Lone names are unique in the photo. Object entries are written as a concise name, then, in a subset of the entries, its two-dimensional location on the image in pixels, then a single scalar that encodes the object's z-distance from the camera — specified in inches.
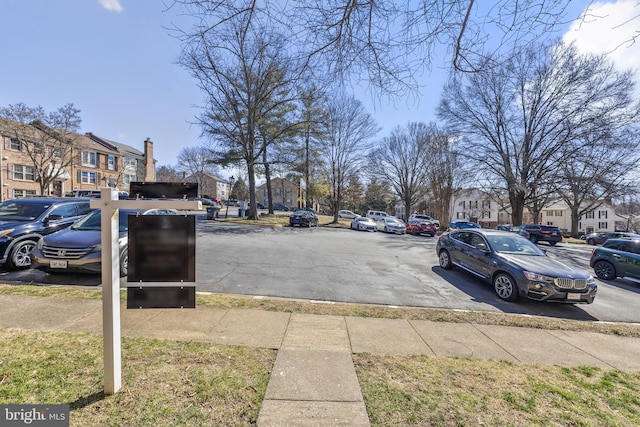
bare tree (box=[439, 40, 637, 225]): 856.3
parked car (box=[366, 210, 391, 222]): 1349.0
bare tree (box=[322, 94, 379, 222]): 1232.2
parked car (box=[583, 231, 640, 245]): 1038.8
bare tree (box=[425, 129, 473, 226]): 1183.1
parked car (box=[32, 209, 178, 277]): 234.4
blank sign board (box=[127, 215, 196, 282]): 99.8
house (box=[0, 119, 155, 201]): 1149.1
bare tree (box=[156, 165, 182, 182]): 2532.0
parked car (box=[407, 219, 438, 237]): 1042.7
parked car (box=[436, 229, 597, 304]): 238.7
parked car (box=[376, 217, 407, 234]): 1062.4
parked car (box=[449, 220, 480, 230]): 1183.4
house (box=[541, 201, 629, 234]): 2605.8
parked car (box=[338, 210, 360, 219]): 2018.9
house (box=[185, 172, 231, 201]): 2913.4
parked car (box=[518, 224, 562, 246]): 919.0
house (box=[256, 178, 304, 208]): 3083.2
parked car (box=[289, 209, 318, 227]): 1010.6
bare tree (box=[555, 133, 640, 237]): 846.5
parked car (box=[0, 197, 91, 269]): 262.7
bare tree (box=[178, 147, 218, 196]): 2368.4
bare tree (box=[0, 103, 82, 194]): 967.6
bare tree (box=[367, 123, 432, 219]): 1461.6
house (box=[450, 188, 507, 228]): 2568.4
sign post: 89.9
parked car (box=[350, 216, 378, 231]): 1117.1
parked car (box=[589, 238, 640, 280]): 359.6
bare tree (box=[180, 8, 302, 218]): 874.8
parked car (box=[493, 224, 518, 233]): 1033.8
